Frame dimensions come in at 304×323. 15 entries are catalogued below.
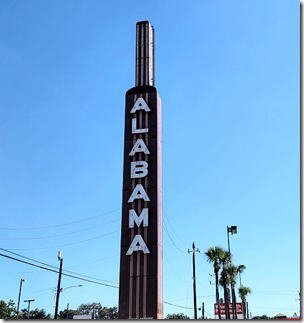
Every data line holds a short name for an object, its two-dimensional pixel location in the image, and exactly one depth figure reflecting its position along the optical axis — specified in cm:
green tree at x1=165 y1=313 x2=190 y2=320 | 13139
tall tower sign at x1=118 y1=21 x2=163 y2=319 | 2294
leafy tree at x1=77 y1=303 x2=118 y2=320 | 15675
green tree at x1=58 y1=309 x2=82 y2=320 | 12450
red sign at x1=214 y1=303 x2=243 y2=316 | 7267
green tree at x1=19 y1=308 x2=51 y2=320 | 11091
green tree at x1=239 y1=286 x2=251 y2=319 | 8155
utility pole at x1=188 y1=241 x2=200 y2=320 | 4520
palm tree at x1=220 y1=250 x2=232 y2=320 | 4978
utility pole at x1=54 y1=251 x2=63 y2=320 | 4025
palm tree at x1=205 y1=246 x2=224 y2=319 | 4909
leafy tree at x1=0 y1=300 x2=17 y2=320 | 9156
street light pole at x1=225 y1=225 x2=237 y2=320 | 5032
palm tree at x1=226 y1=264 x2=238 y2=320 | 5568
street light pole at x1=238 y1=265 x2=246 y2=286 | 7081
